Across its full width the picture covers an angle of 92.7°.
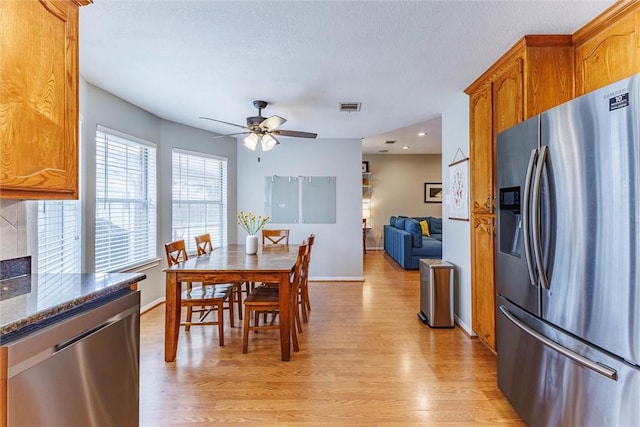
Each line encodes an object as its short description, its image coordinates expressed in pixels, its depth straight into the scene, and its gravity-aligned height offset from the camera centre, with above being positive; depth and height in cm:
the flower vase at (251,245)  319 -32
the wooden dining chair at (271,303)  258 -75
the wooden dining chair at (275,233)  425 -27
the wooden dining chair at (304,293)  337 -91
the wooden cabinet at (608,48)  173 +102
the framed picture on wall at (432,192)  856 +60
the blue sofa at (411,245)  595 -64
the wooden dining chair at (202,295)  268 -74
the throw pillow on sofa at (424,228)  734 -35
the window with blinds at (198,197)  430 +26
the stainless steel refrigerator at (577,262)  114 -22
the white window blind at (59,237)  238 -18
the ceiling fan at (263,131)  303 +87
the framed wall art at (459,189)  305 +26
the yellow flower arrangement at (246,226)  328 -13
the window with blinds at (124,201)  313 +15
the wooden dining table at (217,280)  248 -54
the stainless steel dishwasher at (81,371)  95 -57
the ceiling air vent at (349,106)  339 +123
